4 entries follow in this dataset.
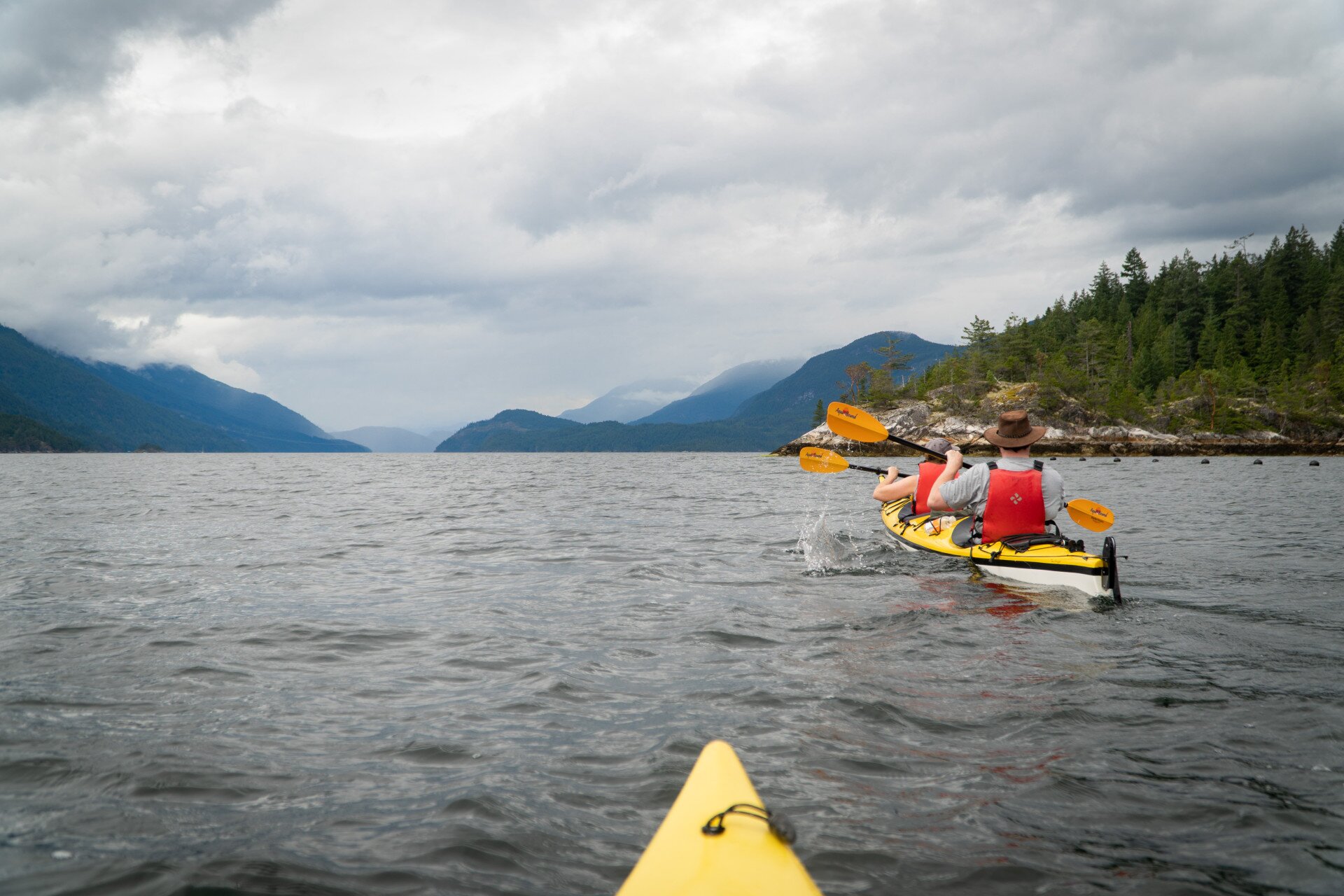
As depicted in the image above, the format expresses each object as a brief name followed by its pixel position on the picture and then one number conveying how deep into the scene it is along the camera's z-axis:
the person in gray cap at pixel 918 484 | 13.71
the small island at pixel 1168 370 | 89.75
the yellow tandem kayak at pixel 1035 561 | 9.30
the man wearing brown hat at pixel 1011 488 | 10.11
